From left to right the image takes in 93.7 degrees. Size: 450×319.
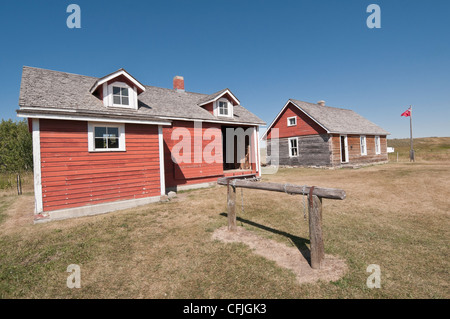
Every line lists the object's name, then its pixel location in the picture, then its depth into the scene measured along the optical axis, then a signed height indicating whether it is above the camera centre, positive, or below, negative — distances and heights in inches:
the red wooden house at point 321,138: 890.7 +83.6
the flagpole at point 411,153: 1066.7 -1.8
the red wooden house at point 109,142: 328.5 +38.3
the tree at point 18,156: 1036.5 +46.3
